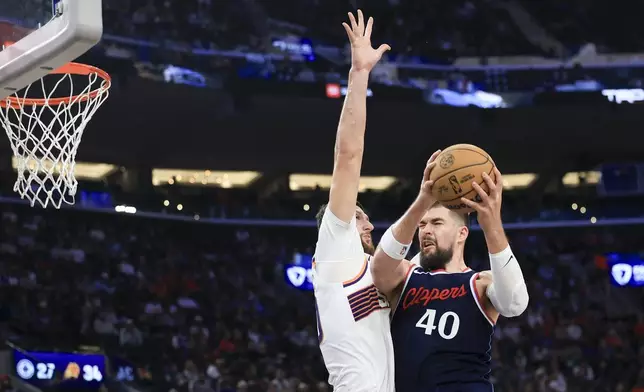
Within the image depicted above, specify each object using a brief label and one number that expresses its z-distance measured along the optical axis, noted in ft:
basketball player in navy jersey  26.45
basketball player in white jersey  26.96
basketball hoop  40.55
